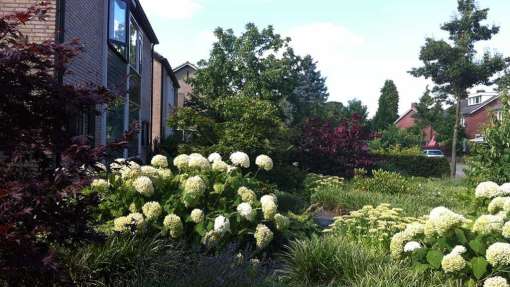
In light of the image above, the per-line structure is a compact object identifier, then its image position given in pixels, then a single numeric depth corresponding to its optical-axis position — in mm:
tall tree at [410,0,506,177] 26859
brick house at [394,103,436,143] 79612
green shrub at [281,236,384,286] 5645
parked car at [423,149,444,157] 46719
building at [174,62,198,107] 51312
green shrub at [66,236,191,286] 4883
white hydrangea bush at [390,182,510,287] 5023
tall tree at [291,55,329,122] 37656
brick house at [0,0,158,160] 9852
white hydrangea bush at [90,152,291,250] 6004
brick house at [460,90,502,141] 56144
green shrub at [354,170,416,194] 15406
